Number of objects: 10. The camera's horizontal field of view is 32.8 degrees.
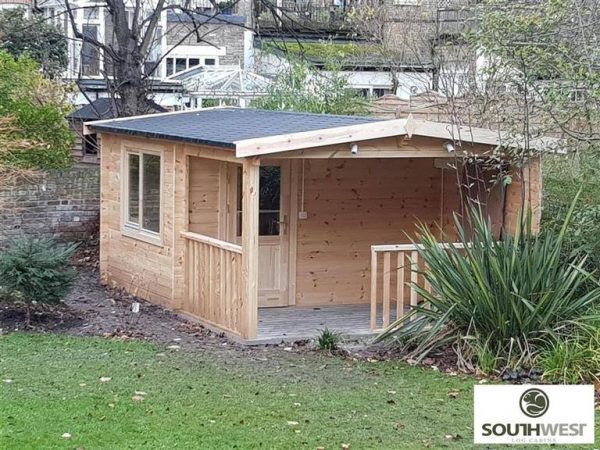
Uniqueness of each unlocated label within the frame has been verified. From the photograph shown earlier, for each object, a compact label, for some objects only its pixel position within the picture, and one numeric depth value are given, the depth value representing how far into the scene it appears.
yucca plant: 10.15
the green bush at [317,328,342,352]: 11.11
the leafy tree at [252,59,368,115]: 19.20
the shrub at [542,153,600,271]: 11.45
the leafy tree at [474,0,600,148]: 10.65
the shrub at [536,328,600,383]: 9.41
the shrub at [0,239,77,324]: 12.09
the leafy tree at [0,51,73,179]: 17.25
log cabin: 11.88
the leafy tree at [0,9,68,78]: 27.67
